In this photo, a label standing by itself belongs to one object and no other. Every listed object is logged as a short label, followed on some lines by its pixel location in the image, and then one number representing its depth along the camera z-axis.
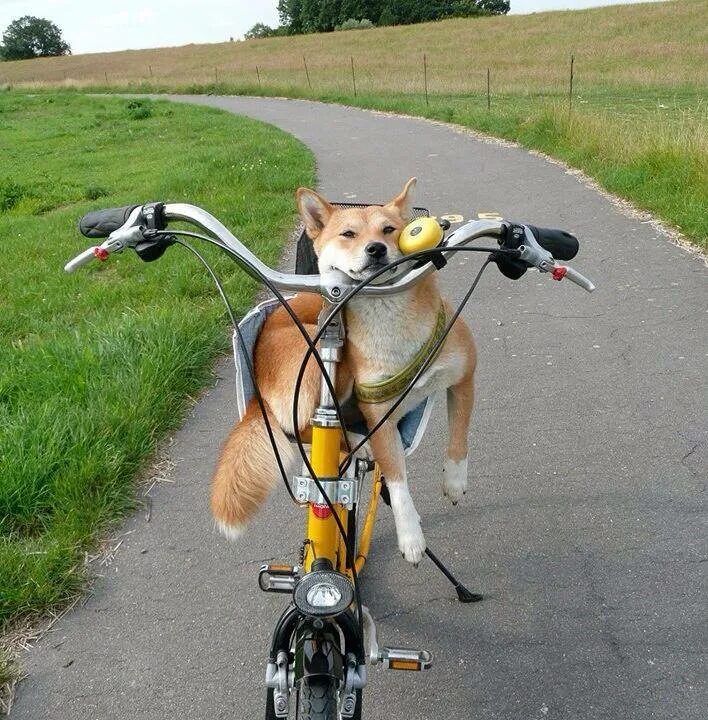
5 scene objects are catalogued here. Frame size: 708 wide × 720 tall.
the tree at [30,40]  76.25
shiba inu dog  1.77
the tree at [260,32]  73.31
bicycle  1.52
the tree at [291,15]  68.50
